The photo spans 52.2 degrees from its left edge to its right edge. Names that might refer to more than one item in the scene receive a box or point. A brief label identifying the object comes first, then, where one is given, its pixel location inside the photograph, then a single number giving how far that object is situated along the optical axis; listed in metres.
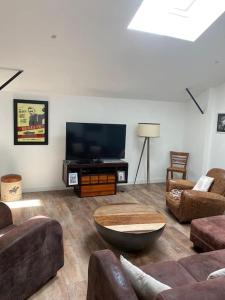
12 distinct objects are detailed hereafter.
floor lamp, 4.88
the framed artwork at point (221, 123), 4.72
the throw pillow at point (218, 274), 1.32
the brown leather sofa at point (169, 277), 1.07
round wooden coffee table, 2.46
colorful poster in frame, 4.39
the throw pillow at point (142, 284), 1.24
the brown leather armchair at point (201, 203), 3.30
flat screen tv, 4.52
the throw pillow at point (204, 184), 3.71
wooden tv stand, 4.43
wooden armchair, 5.47
